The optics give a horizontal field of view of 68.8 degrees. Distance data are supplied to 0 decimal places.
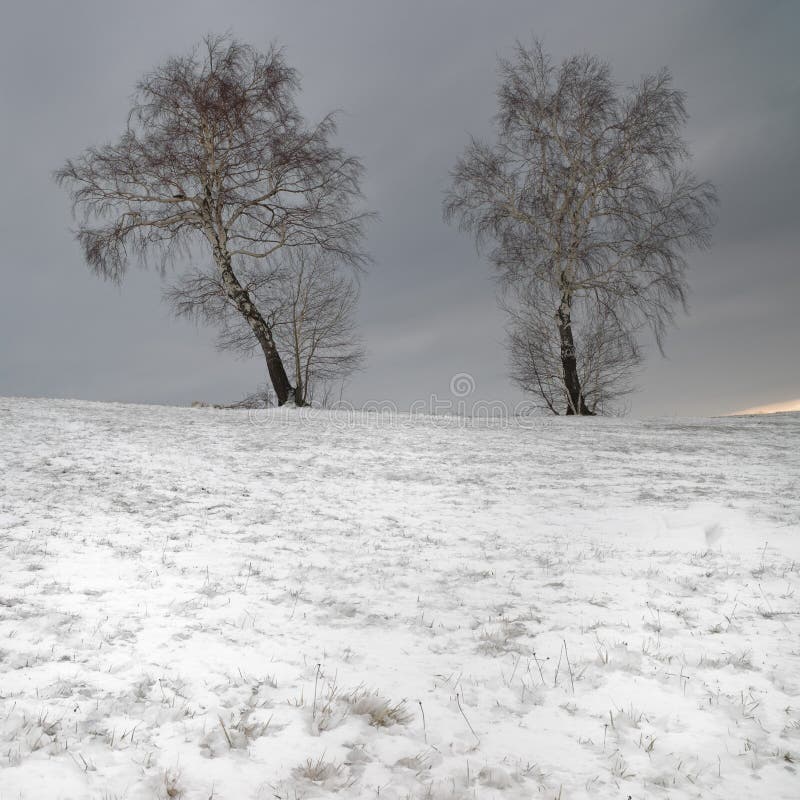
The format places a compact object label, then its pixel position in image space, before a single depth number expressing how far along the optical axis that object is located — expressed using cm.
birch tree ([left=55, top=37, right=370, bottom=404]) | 1852
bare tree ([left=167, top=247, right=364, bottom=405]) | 2209
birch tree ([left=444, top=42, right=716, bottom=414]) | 1933
